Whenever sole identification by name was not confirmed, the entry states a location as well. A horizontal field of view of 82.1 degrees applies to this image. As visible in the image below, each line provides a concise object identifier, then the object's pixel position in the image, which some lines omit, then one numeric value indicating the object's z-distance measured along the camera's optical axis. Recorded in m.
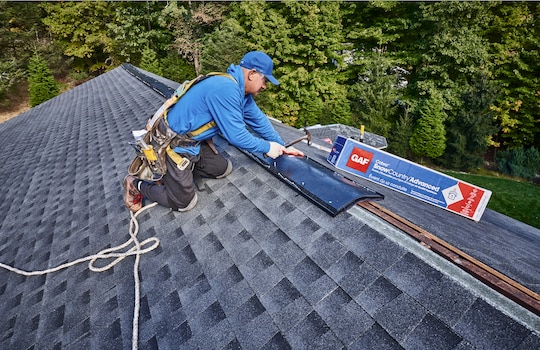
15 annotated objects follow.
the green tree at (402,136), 21.75
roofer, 3.10
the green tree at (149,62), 30.62
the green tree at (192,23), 29.77
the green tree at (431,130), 21.09
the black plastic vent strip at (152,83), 9.29
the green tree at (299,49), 24.14
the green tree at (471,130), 20.69
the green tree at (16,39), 30.31
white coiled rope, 3.13
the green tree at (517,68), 20.88
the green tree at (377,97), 22.59
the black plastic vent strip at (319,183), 2.93
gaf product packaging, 4.48
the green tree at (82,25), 32.74
